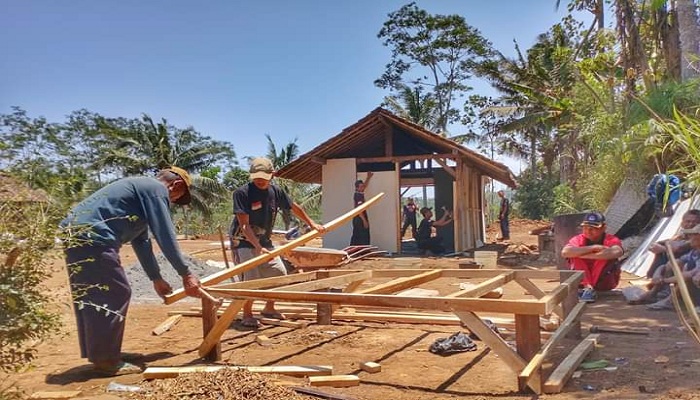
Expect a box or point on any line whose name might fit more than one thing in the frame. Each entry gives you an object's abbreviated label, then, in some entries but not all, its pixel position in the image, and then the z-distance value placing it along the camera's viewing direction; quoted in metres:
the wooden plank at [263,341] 4.56
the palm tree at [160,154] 29.31
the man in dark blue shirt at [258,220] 5.11
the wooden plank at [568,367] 2.97
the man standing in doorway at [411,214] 16.03
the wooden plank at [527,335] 3.07
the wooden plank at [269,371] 3.44
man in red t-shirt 5.89
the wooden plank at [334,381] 3.28
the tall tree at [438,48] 28.92
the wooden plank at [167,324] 5.15
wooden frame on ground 2.93
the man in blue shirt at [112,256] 3.56
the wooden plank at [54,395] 3.05
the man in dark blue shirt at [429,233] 13.87
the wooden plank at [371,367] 3.61
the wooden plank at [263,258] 3.65
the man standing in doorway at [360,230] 13.81
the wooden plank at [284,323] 5.12
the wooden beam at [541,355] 2.84
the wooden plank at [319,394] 2.94
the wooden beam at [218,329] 3.88
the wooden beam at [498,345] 2.94
